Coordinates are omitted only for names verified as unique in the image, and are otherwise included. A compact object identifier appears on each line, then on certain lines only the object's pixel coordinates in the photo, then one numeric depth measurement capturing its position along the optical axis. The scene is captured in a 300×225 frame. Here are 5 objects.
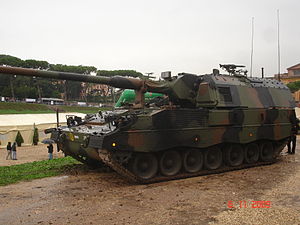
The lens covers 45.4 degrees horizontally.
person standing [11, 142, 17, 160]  18.33
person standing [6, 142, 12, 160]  18.41
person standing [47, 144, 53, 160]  17.41
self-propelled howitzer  9.80
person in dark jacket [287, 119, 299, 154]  15.20
